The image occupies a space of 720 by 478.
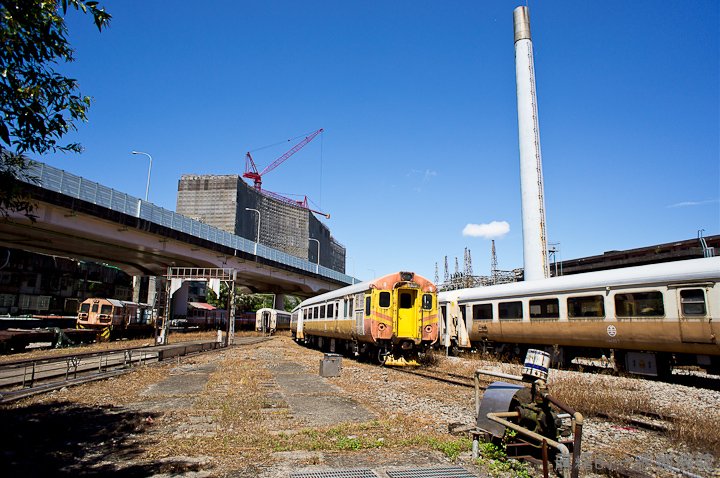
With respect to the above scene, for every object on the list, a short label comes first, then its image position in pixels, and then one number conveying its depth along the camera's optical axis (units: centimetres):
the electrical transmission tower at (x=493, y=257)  8672
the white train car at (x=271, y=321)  5416
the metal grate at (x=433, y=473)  521
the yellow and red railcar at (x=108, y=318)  3153
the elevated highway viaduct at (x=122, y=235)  2550
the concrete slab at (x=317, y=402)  813
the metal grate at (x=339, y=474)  521
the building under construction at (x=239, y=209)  16912
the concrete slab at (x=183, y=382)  1068
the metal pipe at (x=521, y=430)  450
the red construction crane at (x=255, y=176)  17725
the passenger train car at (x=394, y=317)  1633
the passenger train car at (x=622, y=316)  1195
